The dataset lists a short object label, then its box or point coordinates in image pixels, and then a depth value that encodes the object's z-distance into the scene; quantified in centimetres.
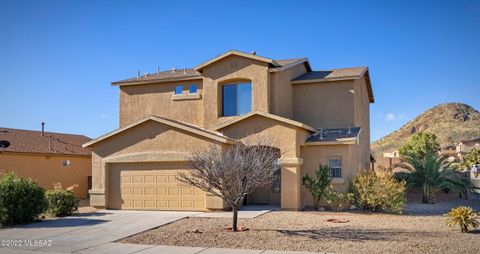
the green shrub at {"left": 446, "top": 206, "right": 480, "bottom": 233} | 1420
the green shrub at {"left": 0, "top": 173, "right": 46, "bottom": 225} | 1728
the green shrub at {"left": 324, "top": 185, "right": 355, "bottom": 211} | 2056
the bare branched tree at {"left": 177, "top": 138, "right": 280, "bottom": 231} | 1498
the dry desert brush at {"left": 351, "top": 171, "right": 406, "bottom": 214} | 1938
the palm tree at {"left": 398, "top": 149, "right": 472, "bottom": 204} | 2434
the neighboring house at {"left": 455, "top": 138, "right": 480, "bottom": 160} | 7948
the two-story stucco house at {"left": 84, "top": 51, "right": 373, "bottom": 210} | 2094
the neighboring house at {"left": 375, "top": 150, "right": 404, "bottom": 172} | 4872
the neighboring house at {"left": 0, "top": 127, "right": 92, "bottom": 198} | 2770
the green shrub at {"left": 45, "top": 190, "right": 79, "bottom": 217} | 1972
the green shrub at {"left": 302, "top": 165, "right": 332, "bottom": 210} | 2069
